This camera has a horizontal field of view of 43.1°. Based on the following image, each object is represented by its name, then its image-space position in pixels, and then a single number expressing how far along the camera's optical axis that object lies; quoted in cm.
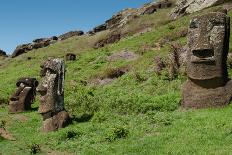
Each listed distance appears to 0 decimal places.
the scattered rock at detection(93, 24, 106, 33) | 5298
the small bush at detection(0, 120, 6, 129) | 1484
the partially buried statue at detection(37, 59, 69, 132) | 1360
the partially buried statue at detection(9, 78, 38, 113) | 1879
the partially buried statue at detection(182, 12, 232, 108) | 1248
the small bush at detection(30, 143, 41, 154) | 1083
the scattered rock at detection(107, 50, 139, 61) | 2455
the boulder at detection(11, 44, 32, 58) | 4923
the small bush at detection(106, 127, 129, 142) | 1085
